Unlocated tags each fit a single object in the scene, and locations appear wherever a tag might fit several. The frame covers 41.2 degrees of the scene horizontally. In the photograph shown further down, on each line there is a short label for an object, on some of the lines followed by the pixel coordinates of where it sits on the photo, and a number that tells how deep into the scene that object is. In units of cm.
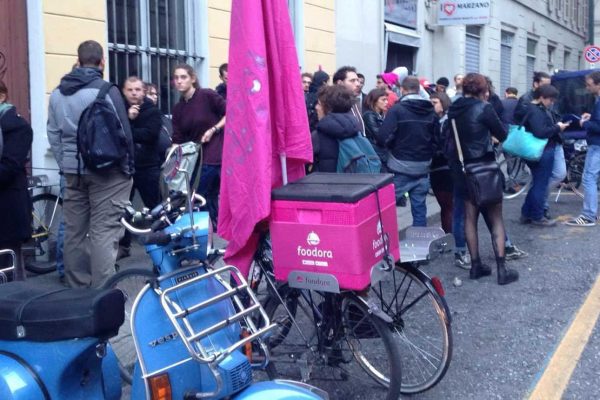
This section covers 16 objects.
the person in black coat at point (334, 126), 563
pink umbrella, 422
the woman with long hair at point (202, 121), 717
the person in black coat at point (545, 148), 887
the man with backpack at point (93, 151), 550
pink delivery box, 376
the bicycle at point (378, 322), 416
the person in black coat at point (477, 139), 675
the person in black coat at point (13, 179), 532
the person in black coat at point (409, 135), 705
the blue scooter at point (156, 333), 316
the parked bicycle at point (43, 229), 700
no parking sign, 1931
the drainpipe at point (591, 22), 2383
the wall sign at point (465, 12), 1747
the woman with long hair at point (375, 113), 795
